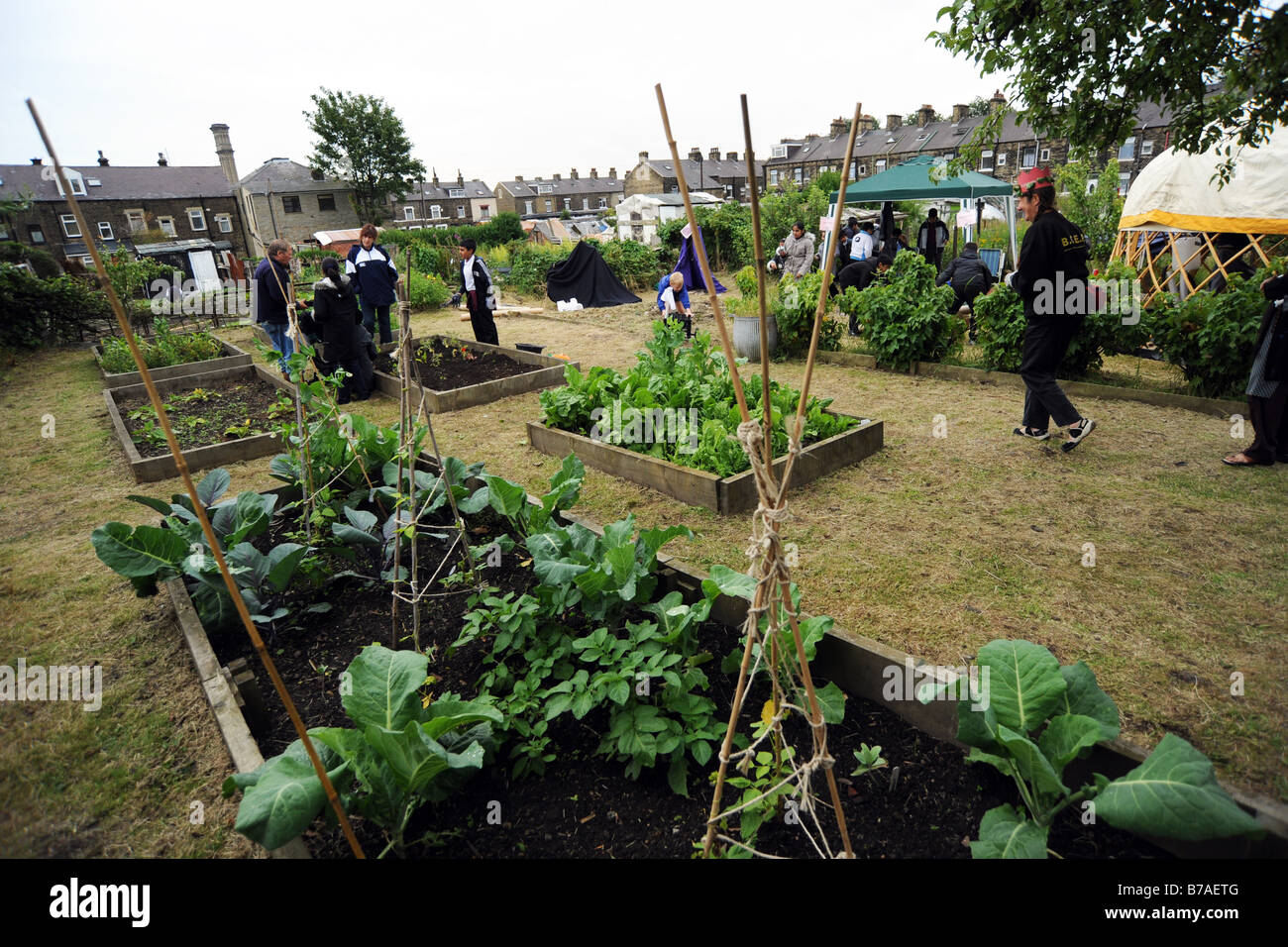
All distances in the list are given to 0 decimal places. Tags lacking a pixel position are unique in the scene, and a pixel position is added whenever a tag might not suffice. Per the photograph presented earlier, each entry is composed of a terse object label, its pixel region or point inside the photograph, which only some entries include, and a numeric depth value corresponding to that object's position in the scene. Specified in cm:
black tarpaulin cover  1731
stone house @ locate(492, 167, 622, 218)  7725
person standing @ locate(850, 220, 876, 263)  1286
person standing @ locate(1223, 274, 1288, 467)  482
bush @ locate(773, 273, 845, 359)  943
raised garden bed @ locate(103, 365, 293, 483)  650
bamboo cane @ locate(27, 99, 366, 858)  157
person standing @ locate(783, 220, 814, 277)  1320
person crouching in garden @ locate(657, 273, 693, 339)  1054
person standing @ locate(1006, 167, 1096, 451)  536
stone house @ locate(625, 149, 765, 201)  6078
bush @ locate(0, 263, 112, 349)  1345
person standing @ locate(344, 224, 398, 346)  945
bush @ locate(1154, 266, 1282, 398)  607
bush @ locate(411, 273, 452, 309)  1705
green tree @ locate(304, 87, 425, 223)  5272
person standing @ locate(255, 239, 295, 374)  827
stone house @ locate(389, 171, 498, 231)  7425
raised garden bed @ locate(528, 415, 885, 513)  498
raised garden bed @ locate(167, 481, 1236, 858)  214
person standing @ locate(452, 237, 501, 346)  1015
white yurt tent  916
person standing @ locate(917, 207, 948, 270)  1264
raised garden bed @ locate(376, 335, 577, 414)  832
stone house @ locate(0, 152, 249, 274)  4028
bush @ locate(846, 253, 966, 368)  852
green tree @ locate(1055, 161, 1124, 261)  1609
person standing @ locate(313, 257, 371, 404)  809
